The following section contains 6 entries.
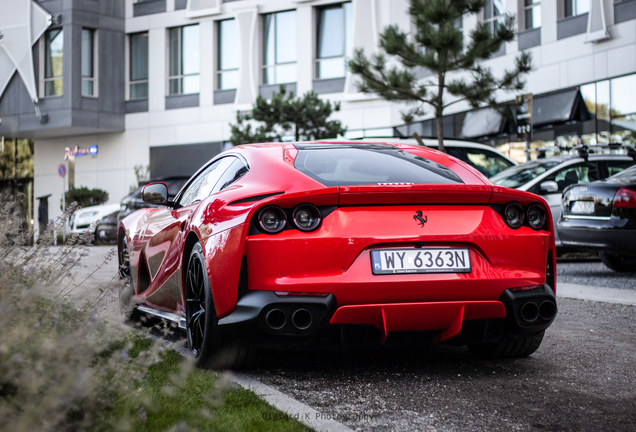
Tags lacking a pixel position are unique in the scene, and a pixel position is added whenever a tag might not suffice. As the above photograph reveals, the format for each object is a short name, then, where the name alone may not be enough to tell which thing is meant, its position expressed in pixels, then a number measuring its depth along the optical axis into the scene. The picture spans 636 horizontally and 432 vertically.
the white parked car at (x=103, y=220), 20.88
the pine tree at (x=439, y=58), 15.81
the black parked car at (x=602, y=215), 9.35
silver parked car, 11.88
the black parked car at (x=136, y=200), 19.71
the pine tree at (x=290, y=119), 22.84
